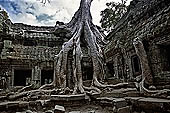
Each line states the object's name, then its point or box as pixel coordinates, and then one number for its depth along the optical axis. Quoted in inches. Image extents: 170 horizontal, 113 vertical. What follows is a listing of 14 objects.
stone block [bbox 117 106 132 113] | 117.5
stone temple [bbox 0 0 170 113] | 142.0
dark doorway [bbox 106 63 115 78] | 365.5
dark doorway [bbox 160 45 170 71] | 185.5
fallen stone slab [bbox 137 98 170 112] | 98.6
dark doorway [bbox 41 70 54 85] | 444.8
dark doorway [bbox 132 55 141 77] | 248.8
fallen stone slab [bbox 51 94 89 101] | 154.9
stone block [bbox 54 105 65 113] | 119.0
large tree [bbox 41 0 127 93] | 202.7
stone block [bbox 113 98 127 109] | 119.6
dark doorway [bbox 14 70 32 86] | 460.0
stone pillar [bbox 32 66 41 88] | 356.5
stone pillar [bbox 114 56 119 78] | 301.0
